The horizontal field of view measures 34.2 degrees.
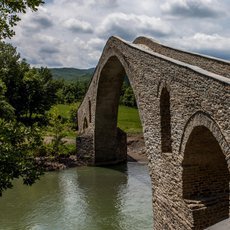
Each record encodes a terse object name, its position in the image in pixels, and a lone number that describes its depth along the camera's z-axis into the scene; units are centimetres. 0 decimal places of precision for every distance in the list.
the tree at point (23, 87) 3444
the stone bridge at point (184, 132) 927
